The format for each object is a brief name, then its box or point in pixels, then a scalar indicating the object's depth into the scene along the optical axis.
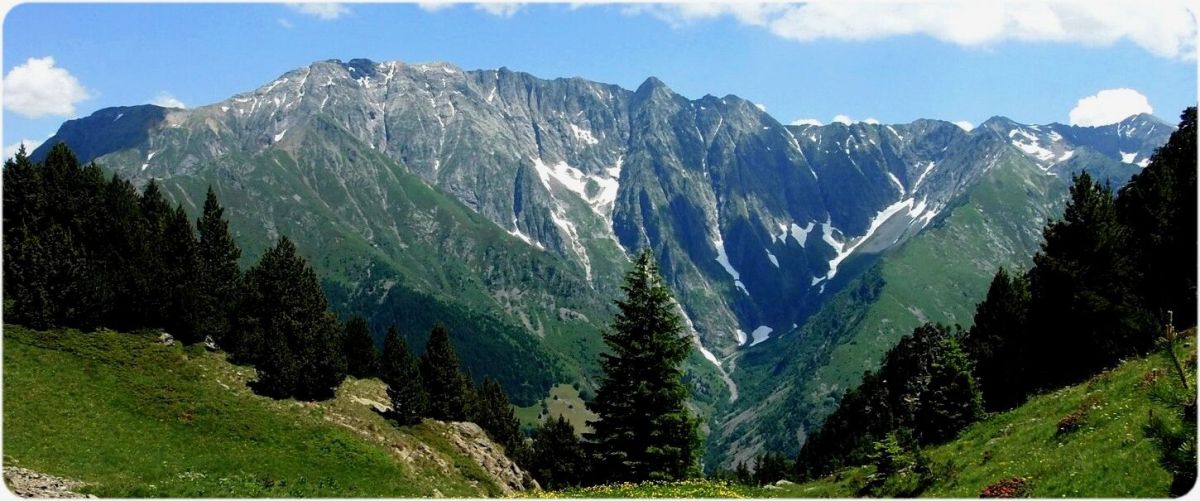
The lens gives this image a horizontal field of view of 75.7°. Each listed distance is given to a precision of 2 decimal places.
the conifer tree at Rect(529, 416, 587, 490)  110.94
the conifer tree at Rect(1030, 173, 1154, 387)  44.81
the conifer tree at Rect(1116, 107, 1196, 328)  48.19
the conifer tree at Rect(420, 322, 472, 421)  82.12
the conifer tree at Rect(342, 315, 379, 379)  88.75
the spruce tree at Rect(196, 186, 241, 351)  68.25
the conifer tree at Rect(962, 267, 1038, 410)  58.12
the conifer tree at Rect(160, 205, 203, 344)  64.25
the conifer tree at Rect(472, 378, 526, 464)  113.19
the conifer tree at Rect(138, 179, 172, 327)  61.59
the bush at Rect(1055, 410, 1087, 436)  30.12
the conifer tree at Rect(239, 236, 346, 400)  62.34
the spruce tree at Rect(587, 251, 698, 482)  48.09
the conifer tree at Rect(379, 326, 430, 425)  71.69
